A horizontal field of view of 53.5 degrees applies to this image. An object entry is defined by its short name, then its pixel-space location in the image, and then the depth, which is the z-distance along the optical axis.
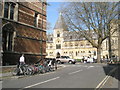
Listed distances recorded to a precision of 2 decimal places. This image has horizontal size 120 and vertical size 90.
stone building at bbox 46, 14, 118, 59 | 59.04
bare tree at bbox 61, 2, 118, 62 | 25.61
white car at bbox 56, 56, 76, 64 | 27.66
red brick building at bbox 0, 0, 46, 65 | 14.22
